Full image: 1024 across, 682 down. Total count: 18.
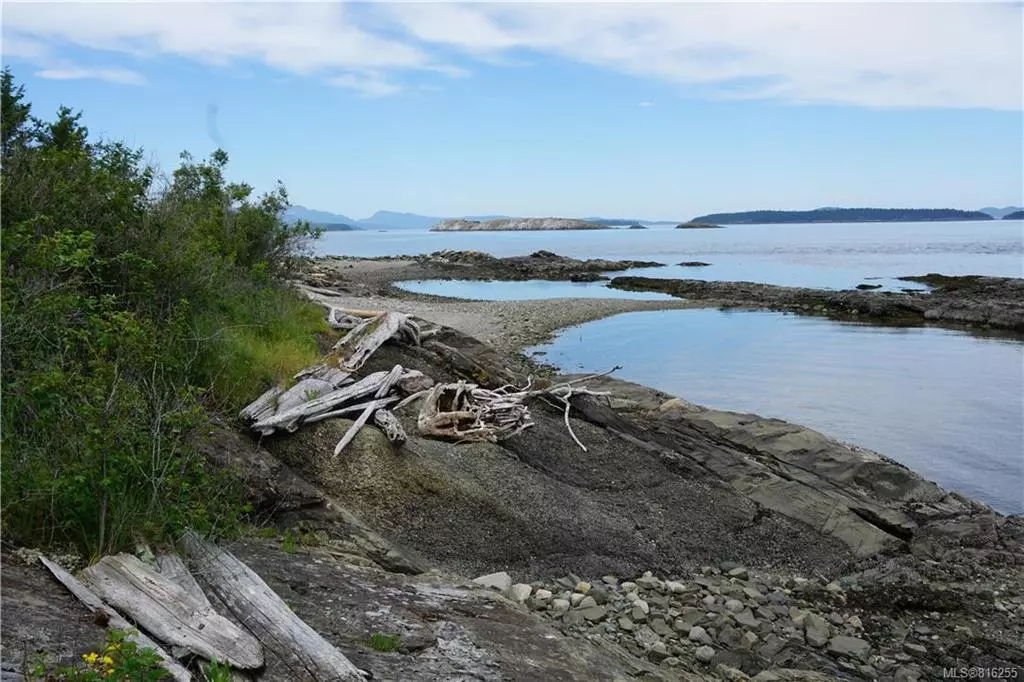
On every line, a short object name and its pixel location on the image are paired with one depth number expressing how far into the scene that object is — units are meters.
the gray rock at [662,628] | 8.17
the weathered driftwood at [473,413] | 10.93
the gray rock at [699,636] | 8.09
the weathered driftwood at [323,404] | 9.75
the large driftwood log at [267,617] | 5.09
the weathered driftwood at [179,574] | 5.39
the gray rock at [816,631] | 8.24
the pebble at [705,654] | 7.74
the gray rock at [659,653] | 7.68
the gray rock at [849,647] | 8.06
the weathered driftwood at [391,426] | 10.07
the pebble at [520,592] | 8.46
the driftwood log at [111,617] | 4.41
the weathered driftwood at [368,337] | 12.29
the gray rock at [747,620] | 8.44
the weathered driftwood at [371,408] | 9.91
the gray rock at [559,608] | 8.34
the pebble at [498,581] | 8.45
